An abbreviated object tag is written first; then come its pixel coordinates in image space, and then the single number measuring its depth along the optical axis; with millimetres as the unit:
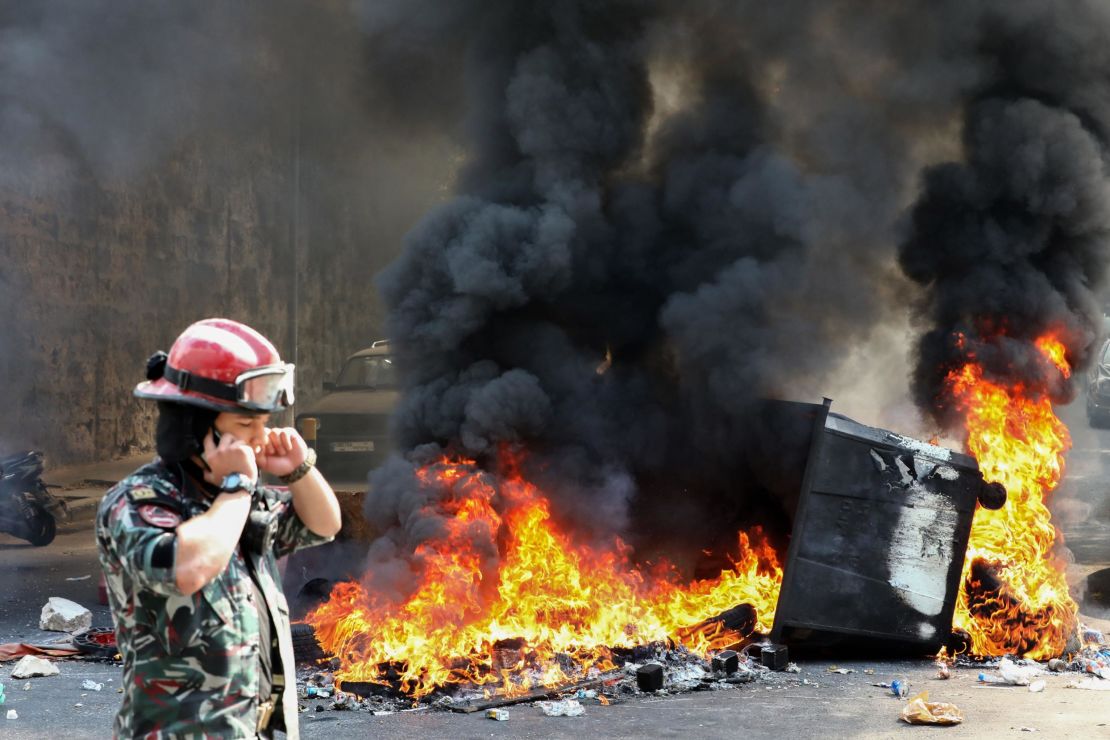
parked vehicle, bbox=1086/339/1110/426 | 21688
